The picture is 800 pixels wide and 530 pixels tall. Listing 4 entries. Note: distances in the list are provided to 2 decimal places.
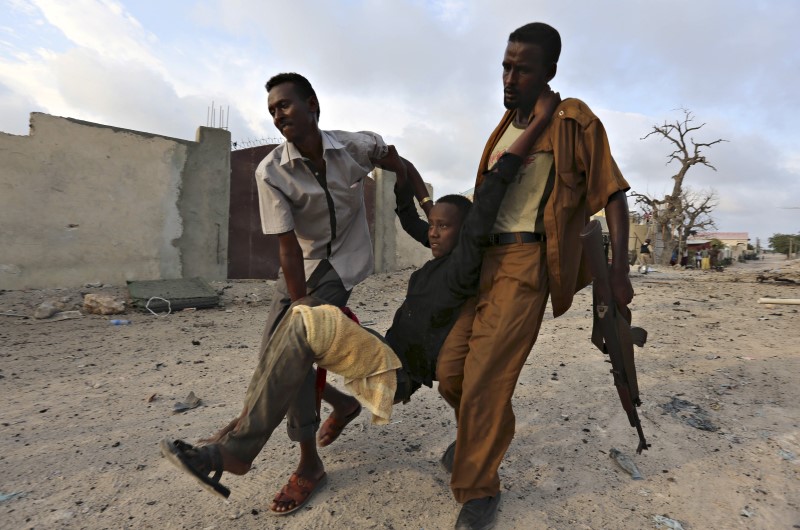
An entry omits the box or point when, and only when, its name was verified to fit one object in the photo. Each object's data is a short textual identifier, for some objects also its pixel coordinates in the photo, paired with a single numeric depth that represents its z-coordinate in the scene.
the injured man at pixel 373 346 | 1.49
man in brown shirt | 1.68
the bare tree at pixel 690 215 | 25.41
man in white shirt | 1.93
